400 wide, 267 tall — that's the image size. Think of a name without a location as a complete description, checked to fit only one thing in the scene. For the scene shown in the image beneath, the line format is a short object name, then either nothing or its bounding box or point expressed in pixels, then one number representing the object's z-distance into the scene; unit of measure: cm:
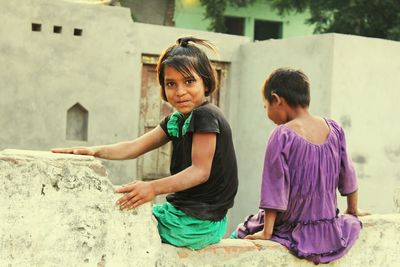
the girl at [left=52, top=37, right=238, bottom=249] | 483
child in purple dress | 533
